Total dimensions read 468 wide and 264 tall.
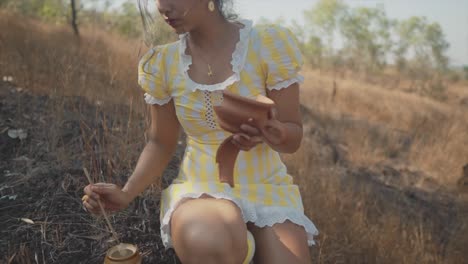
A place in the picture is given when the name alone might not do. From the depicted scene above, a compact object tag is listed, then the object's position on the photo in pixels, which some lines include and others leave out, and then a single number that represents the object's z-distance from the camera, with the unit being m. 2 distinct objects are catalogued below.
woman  1.26
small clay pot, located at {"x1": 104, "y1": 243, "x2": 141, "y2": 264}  1.13
